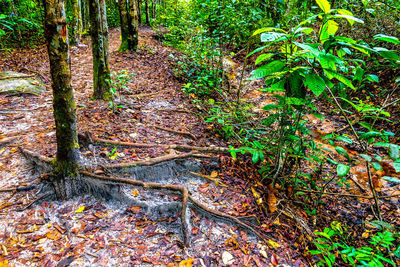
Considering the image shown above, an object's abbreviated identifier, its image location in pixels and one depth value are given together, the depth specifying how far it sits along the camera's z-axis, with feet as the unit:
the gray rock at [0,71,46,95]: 17.33
